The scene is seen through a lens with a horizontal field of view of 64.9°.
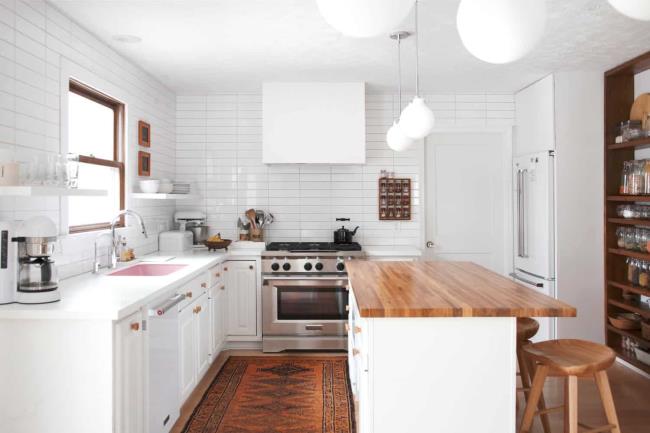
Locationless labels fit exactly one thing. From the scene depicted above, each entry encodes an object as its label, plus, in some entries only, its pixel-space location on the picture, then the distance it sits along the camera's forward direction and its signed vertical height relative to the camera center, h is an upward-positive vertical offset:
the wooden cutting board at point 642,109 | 4.26 +0.94
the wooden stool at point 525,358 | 2.91 -0.81
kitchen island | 2.29 -0.68
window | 3.53 +0.53
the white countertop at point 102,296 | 2.31 -0.38
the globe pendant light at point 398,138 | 3.24 +0.53
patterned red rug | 3.30 -1.30
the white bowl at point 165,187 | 4.42 +0.31
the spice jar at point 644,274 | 4.11 -0.45
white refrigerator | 4.65 -0.05
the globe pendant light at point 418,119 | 2.74 +0.55
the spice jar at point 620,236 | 4.46 -0.15
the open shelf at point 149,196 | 4.21 +0.22
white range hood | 5.00 +1.02
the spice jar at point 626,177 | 4.33 +0.36
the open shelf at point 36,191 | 2.31 +0.15
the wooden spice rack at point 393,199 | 5.48 +0.23
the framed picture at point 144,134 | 4.43 +0.78
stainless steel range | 4.83 -0.74
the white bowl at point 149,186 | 4.27 +0.30
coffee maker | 2.40 -0.19
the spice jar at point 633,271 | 4.28 -0.44
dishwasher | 2.78 -0.82
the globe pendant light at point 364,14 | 1.05 +0.44
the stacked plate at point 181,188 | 4.78 +0.32
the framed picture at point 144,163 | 4.45 +0.52
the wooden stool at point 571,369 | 2.35 -0.69
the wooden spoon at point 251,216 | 5.34 +0.06
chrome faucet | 3.65 -0.15
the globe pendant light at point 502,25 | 1.22 +0.47
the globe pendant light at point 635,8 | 0.91 +0.38
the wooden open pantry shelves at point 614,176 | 4.59 +0.39
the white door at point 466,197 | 5.57 +0.25
